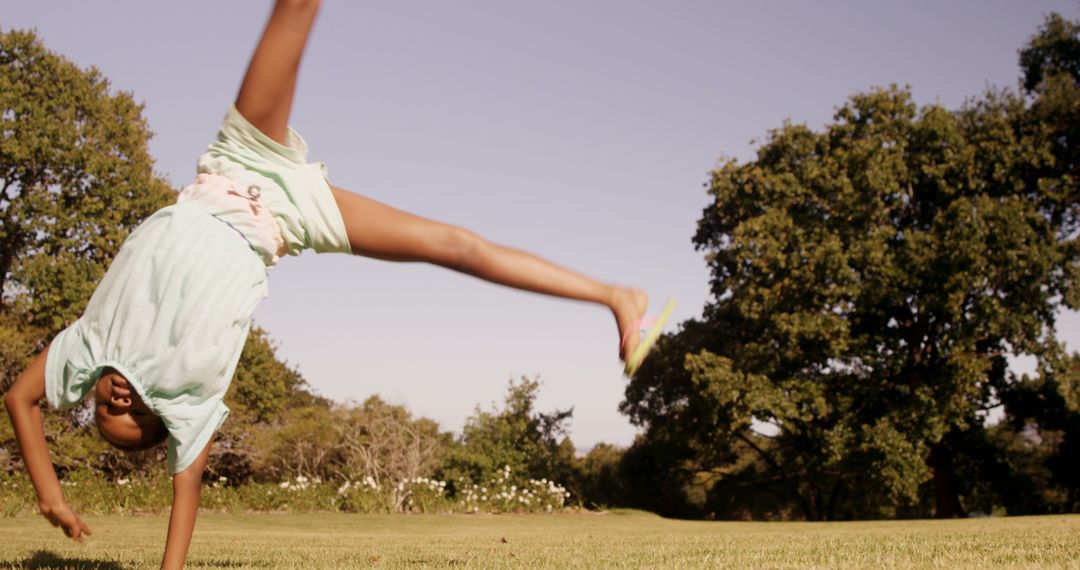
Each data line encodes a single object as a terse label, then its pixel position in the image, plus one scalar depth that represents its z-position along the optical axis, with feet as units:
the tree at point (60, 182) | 66.44
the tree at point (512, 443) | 63.10
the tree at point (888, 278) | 62.90
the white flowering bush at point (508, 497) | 59.57
